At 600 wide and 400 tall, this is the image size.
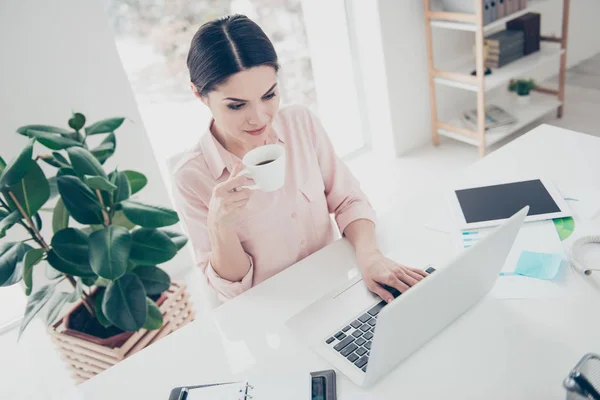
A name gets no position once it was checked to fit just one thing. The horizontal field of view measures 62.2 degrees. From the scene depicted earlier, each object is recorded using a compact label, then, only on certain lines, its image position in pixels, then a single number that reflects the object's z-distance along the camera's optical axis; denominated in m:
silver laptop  0.78
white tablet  1.20
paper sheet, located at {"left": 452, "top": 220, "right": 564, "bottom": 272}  1.09
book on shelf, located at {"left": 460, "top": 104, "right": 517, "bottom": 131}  3.02
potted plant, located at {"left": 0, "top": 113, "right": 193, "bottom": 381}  1.39
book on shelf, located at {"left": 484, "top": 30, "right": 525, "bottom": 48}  2.92
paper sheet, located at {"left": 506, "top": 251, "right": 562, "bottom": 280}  1.04
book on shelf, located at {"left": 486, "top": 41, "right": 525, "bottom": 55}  2.92
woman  1.08
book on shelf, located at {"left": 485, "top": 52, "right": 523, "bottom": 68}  2.96
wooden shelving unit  2.67
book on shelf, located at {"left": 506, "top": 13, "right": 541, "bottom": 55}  2.99
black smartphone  0.86
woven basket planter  1.63
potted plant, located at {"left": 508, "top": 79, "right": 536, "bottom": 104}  3.20
